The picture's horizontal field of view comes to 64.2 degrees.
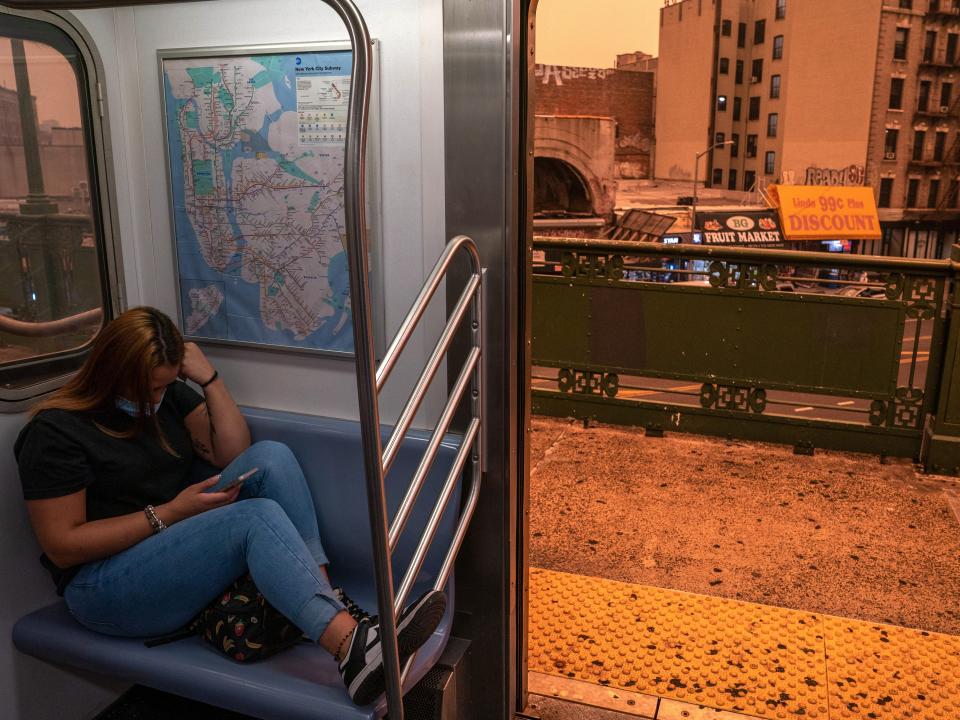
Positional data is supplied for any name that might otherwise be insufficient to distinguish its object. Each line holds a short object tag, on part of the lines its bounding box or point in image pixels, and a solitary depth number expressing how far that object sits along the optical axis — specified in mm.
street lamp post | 35031
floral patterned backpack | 2227
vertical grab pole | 1430
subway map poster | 2611
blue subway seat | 2115
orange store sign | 28281
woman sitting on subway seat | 2215
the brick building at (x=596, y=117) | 30016
